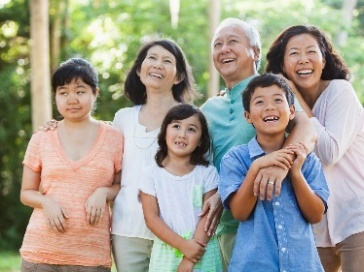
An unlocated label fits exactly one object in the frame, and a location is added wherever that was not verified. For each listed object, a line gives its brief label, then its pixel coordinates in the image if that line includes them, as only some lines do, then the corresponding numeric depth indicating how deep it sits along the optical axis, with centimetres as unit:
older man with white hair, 349
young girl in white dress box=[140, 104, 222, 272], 331
